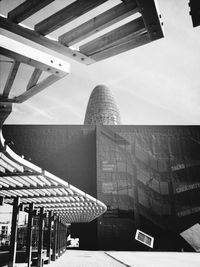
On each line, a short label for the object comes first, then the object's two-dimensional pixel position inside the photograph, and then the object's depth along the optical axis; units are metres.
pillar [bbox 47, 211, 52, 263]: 12.58
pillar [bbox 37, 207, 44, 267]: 11.07
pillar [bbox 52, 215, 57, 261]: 14.45
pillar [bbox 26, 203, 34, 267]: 9.78
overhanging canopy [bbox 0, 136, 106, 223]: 5.17
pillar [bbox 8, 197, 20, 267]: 8.16
